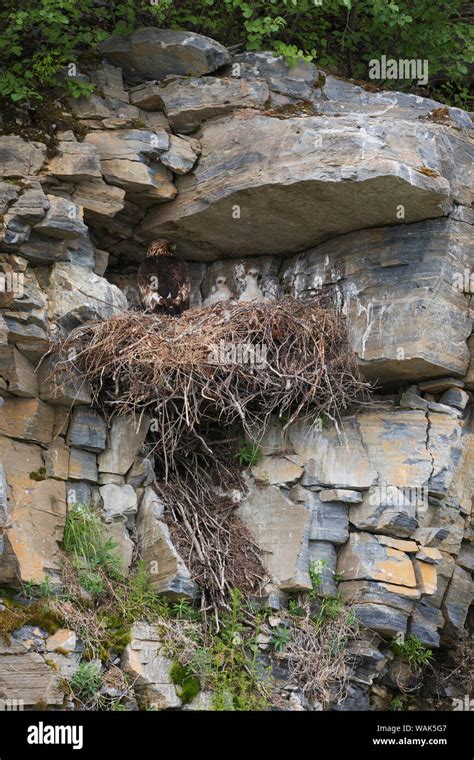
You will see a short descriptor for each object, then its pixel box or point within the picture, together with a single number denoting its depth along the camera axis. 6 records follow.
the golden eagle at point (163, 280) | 20.25
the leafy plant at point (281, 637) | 17.83
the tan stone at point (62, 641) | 16.08
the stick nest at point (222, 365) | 18.22
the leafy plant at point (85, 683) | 15.86
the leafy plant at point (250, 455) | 19.44
